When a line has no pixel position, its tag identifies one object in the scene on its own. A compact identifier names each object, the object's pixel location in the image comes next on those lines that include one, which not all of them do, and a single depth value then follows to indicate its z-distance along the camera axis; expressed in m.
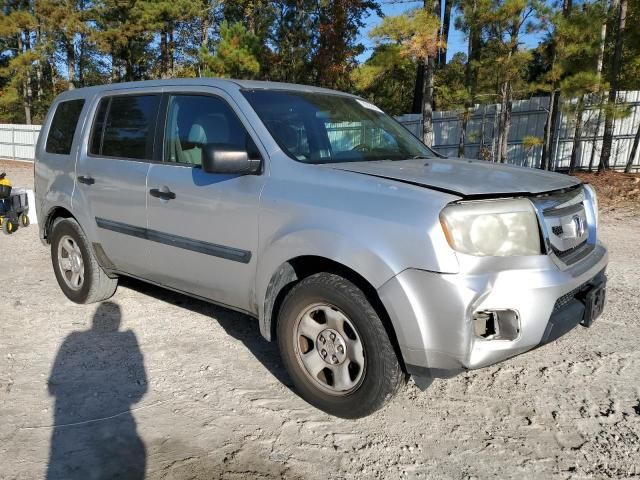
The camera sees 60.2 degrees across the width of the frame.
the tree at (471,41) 13.10
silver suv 2.61
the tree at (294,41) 22.92
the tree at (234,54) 21.59
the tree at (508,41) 12.48
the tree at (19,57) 31.62
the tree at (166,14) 27.89
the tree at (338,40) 21.81
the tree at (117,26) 29.70
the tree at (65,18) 30.17
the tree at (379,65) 13.85
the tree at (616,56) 12.48
